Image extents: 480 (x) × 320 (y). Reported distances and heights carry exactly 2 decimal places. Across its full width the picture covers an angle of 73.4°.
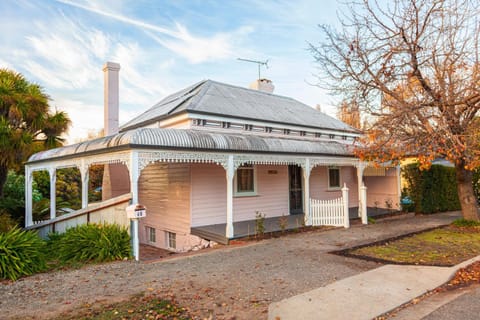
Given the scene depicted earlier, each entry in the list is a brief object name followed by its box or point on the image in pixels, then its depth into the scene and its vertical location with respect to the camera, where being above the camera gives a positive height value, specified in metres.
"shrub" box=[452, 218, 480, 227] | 10.86 -1.65
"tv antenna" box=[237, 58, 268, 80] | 18.36 +6.65
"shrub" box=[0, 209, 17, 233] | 10.36 -1.27
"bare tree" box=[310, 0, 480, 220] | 9.48 +3.05
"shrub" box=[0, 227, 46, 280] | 6.72 -1.55
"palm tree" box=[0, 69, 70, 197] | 12.38 +2.58
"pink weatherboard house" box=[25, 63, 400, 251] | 9.25 +0.63
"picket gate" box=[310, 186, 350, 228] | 11.82 -1.30
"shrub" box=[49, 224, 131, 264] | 7.82 -1.53
